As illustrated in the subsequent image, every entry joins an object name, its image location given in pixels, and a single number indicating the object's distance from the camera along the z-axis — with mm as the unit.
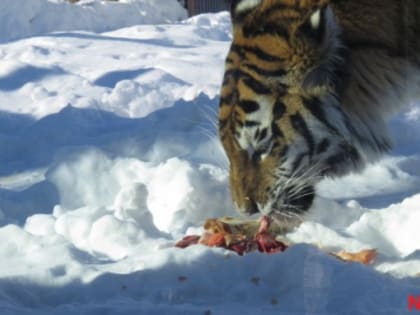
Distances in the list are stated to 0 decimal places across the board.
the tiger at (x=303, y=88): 6120
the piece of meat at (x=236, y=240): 6422
